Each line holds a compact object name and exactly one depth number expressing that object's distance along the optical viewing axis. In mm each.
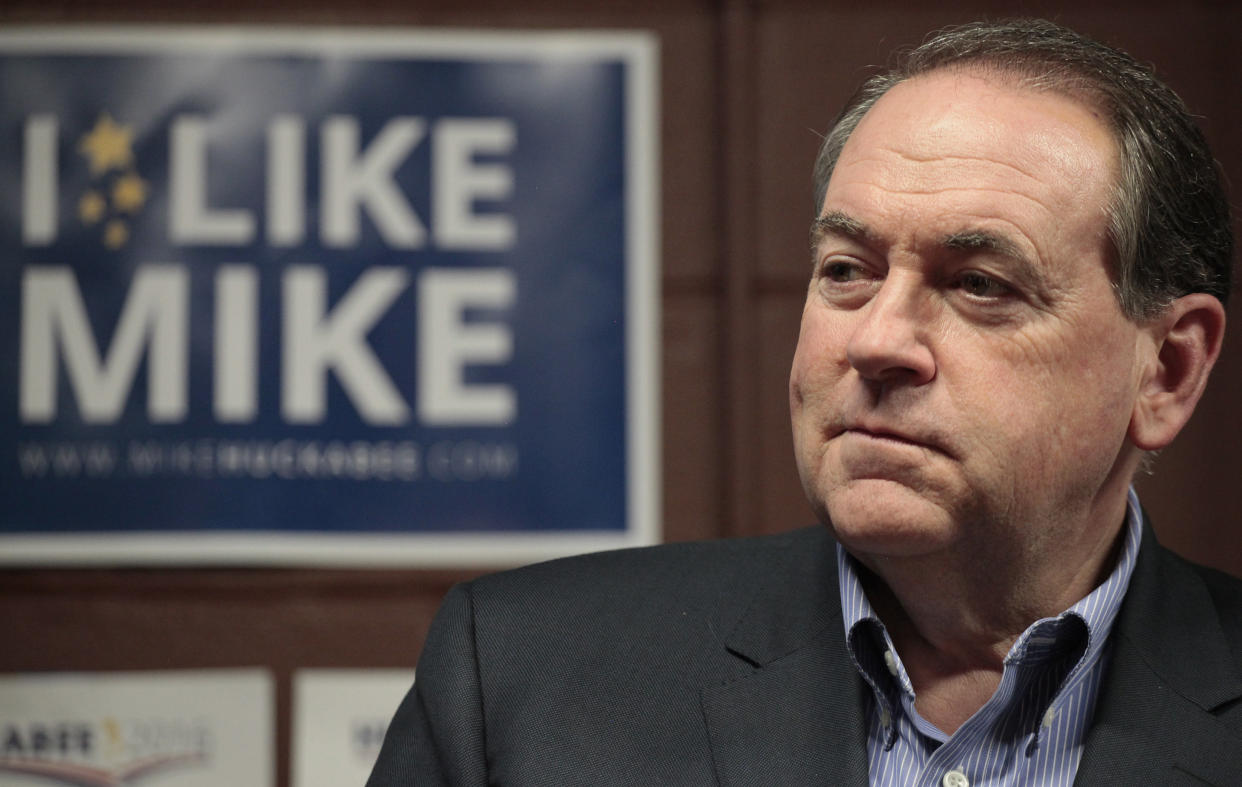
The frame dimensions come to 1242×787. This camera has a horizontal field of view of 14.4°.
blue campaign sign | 3369
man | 2879
